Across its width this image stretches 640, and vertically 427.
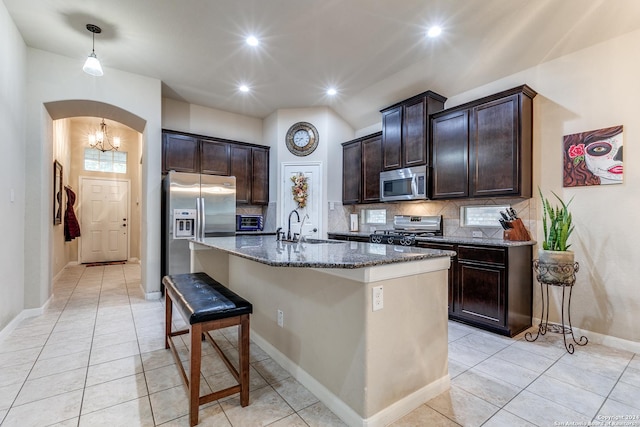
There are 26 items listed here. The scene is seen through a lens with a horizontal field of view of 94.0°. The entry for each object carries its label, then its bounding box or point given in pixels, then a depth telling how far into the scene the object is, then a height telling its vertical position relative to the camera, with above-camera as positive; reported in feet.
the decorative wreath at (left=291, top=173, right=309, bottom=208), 17.06 +1.41
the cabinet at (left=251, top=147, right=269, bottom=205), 17.57 +2.23
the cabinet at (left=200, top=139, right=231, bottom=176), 15.93 +3.10
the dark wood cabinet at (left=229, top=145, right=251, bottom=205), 16.94 +2.46
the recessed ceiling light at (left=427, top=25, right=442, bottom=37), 10.15 +6.31
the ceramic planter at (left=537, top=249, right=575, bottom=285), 8.73 -1.58
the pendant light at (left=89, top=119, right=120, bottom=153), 20.93 +5.53
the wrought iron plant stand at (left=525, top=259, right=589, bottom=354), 8.73 -2.05
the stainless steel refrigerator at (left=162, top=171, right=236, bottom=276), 13.61 +0.08
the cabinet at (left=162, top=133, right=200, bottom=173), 14.80 +3.07
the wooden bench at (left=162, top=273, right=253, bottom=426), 5.55 -2.11
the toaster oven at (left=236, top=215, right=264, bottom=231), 16.87 -0.53
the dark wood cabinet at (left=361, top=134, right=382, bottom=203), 15.51 +2.45
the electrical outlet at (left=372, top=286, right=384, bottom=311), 5.33 -1.53
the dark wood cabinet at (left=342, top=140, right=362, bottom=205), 16.58 +2.41
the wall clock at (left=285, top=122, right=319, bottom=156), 17.30 +4.39
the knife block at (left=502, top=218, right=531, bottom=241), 10.47 -0.65
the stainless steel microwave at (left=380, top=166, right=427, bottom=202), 12.92 +1.36
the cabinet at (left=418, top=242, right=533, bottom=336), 9.53 -2.48
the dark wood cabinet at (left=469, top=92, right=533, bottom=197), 10.27 +2.40
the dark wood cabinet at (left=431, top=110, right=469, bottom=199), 11.61 +2.36
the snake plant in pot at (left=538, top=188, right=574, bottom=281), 8.78 -0.90
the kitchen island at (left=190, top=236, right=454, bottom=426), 5.32 -2.26
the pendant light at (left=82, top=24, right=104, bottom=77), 9.53 +4.75
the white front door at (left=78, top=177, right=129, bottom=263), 23.66 -0.45
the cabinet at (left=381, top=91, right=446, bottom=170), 12.87 +3.81
